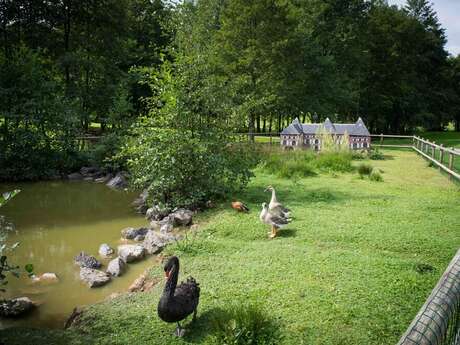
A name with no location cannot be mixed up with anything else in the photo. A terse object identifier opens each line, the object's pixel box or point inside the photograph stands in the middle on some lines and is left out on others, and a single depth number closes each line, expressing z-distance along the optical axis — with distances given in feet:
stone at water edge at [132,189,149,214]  41.35
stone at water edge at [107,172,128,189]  55.36
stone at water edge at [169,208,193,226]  33.58
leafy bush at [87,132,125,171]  62.23
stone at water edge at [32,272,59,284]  24.80
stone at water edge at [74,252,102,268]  26.48
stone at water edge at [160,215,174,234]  32.58
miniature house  78.54
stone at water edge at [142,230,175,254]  28.35
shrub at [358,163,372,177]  51.96
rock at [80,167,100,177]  63.52
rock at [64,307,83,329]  18.98
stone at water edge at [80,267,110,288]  24.00
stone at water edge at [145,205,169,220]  37.22
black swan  15.98
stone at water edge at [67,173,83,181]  61.52
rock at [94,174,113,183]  59.69
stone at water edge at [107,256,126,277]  25.39
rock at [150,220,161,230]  34.26
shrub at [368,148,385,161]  75.37
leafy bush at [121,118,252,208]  37.60
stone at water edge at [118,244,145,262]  27.20
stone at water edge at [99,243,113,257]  29.04
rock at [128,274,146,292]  22.26
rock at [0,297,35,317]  20.44
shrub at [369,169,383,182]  49.03
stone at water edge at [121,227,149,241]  32.19
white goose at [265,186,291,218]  28.30
